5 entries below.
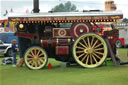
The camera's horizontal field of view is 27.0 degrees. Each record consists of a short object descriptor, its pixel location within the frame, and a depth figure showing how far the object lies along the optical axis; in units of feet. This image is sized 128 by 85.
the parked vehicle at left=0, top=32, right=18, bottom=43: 66.96
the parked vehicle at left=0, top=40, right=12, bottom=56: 59.34
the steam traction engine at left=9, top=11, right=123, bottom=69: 33.83
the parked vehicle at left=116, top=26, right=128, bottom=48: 85.46
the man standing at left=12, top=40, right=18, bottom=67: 40.50
